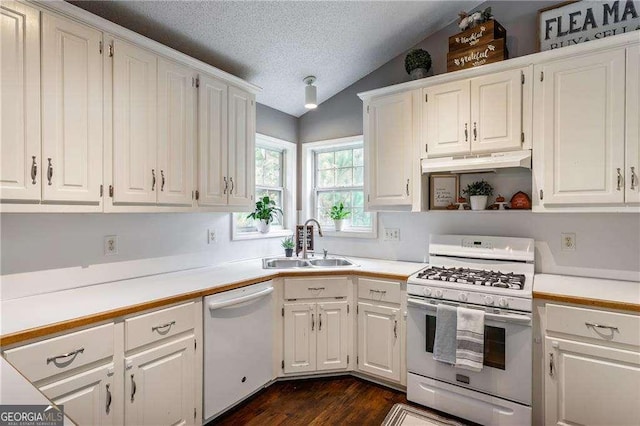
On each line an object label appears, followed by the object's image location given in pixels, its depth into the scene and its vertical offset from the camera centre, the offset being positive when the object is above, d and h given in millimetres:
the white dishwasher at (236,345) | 2135 -910
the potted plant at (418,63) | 2889 +1250
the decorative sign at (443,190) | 2873 +169
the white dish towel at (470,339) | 2131 -811
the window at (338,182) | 3574 +315
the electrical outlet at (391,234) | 3232 -227
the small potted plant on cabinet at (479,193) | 2666 +136
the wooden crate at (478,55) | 2484 +1162
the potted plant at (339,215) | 3609 -50
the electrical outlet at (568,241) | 2465 -226
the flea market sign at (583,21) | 2297 +1328
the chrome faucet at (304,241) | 3326 -299
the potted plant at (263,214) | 3381 -36
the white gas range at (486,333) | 2074 -792
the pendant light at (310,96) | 3090 +1039
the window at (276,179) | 3508 +340
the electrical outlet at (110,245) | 2214 -223
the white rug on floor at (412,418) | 2234 -1392
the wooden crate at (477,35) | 2516 +1320
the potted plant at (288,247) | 3344 -357
